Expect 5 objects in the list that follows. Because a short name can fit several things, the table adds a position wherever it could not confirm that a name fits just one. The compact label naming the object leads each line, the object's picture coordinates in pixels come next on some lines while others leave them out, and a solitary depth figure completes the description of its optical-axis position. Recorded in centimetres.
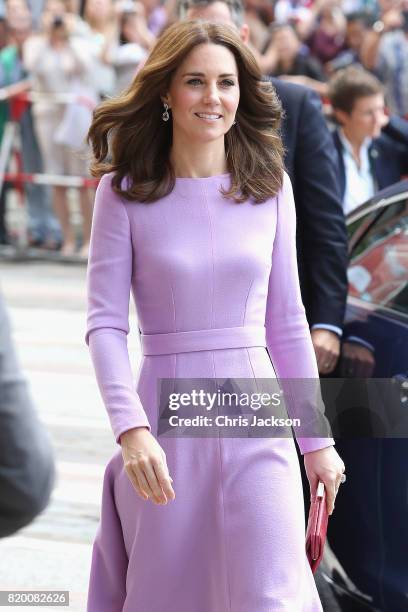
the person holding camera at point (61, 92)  2528
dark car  780
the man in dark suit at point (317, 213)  853
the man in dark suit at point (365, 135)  1315
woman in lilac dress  646
